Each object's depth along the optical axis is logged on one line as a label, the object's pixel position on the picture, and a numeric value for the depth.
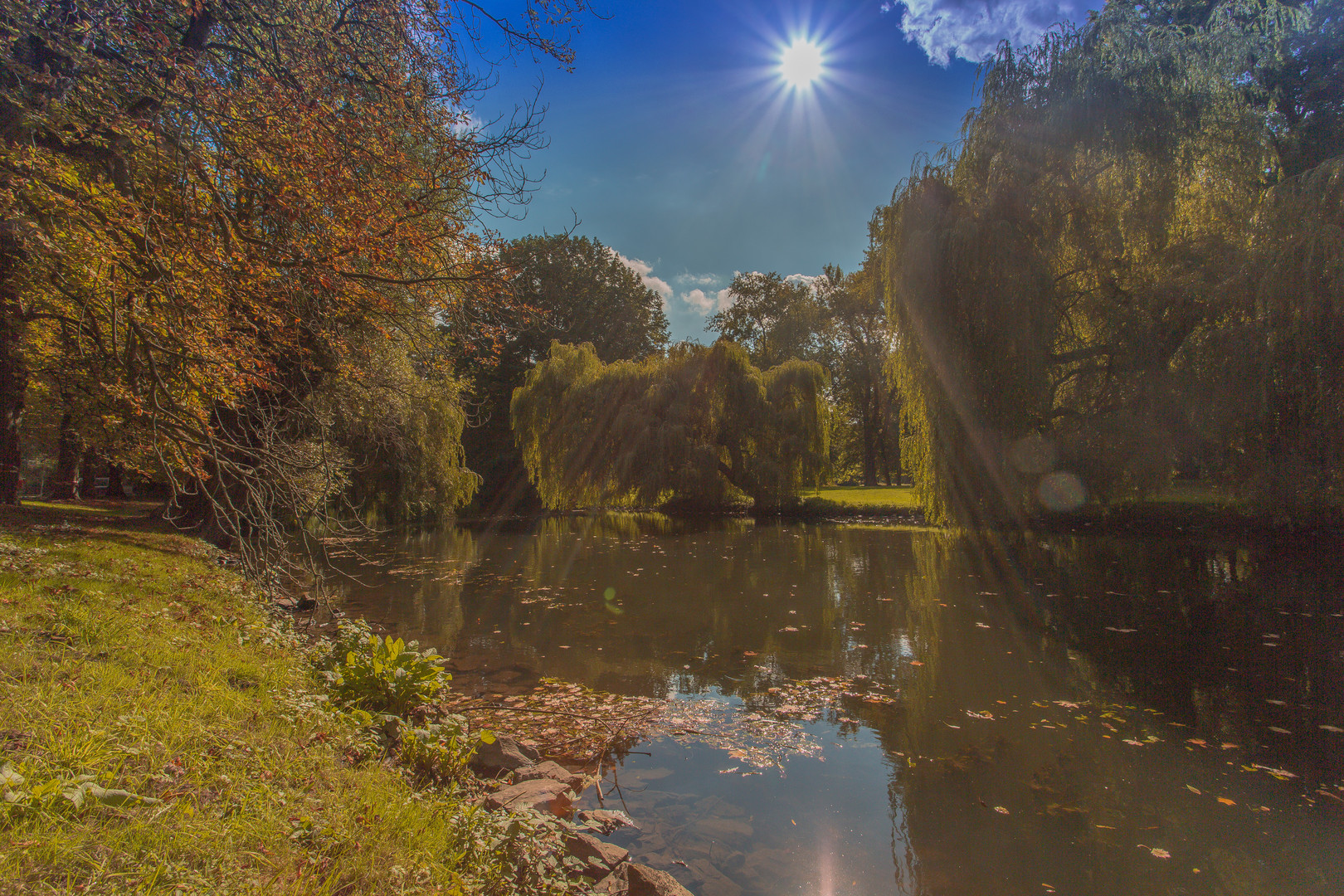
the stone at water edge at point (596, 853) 2.69
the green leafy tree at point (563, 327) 32.03
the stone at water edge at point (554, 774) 3.64
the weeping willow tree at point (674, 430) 20.59
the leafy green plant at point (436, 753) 3.20
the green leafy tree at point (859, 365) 33.22
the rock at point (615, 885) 2.57
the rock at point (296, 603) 7.58
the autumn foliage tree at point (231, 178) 3.83
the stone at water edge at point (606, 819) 3.34
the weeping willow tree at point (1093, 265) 10.21
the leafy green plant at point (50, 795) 1.78
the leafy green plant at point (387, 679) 3.84
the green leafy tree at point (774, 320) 35.12
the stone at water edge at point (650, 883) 2.63
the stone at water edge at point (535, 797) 3.11
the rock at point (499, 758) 3.74
